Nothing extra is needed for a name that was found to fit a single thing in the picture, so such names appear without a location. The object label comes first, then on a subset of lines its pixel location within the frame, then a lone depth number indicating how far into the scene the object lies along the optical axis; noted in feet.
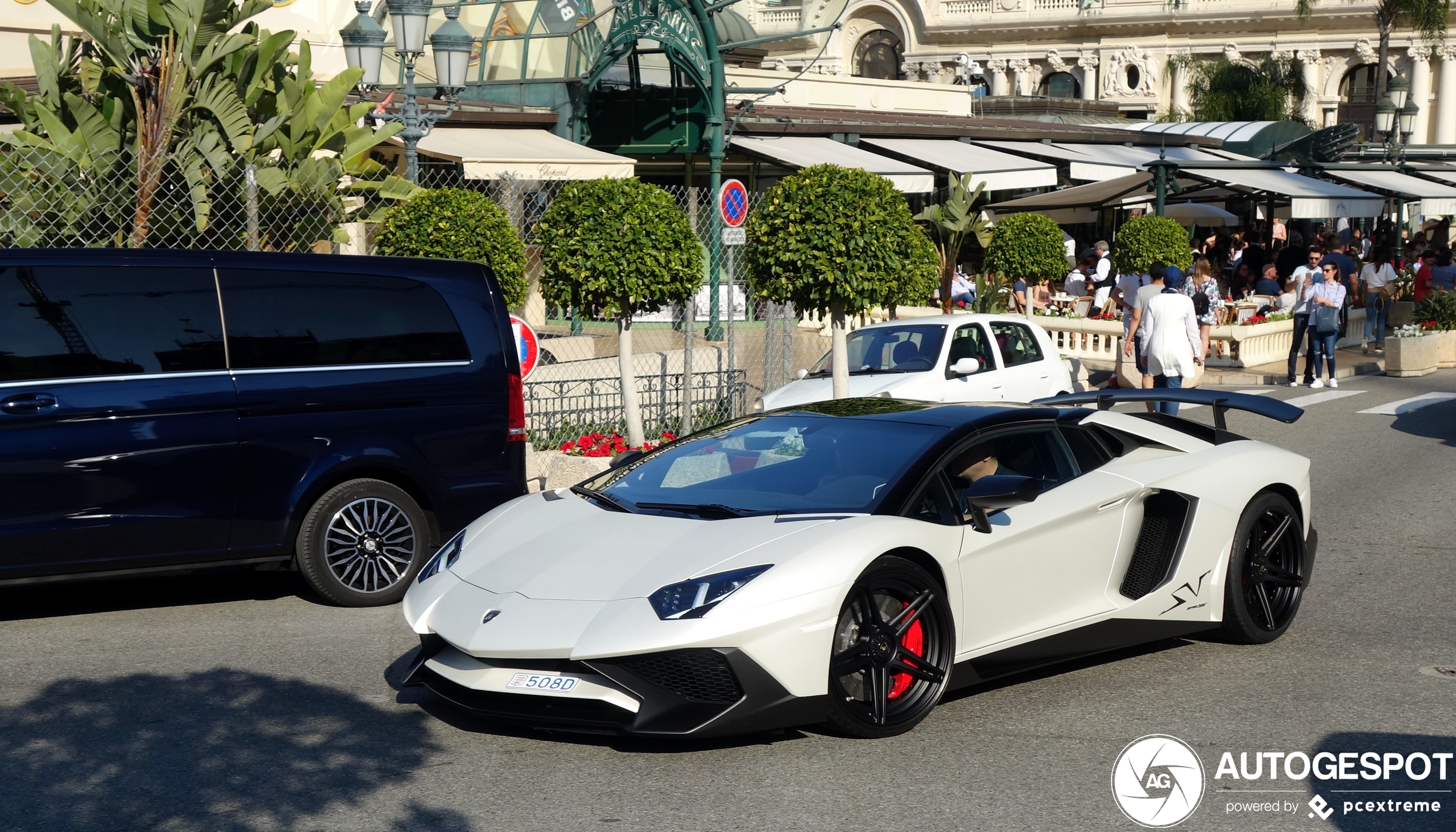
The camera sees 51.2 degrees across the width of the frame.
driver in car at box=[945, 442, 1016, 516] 20.17
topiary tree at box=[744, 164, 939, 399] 41.81
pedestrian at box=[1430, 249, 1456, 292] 88.94
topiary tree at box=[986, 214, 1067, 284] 80.12
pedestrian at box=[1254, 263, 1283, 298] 89.76
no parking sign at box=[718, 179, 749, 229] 51.67
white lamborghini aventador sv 17.17
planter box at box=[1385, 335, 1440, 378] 74.33
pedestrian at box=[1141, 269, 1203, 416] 46.68
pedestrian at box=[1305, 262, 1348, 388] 66.03
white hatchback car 43.96
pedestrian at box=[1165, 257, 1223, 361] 62.18
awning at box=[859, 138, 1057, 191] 92.38
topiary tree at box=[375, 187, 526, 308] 40.42
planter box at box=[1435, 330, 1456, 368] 78.74
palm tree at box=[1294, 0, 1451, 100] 184.85
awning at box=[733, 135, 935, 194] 83.46
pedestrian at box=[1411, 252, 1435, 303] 89.81
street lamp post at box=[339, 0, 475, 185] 46.70
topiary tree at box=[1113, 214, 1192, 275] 80.64
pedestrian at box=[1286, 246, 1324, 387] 66.74
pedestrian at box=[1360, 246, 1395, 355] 88.59
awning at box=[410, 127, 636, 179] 65.92
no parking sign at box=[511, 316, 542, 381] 36.45
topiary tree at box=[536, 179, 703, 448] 40.63
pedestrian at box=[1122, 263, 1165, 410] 48.47
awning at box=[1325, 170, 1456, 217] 121.19
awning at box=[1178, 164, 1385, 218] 102.58
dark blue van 23.77
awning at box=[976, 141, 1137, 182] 108.58
